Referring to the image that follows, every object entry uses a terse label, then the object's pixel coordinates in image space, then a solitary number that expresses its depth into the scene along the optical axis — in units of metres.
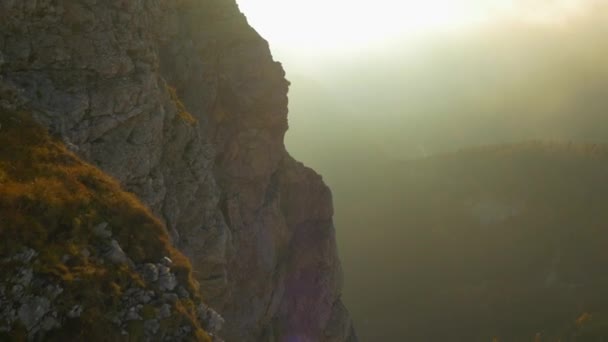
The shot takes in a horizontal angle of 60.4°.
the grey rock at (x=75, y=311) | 17.69
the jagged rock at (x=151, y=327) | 18.94
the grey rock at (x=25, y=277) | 17.67
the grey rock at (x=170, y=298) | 20.25
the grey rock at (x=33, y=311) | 16.98
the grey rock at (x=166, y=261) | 21.81
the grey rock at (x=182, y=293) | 21.23
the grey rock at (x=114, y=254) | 20.09
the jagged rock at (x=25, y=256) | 18.08
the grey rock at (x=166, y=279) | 20.78
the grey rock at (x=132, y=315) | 18.79
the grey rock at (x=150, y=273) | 20.69
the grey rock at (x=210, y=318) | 21.88
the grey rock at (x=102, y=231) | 20.81
